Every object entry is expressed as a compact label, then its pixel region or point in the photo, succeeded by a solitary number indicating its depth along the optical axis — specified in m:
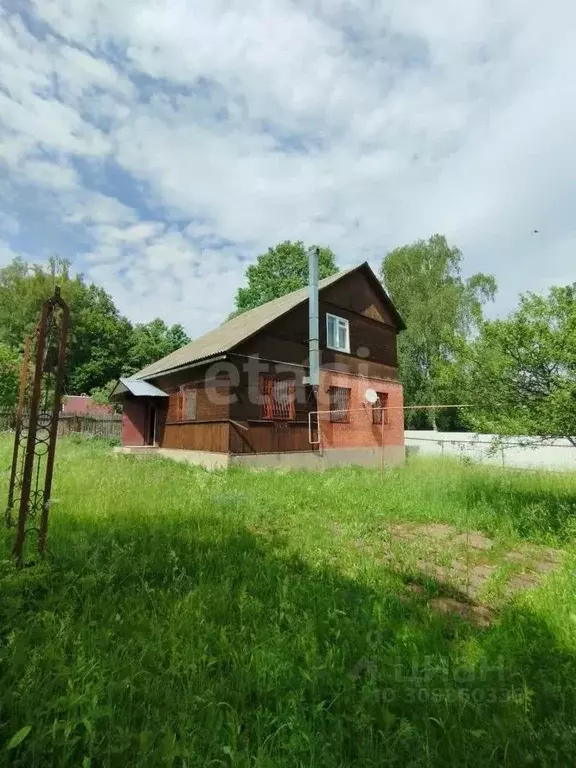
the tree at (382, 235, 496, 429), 26.92
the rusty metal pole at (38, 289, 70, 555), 3.79
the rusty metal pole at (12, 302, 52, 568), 3.58
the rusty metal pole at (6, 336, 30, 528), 4.79
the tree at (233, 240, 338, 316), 34.44
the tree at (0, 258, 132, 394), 37.59
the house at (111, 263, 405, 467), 12.84
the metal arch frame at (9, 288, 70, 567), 3.61
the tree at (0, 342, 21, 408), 23.47
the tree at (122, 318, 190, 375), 38.97
